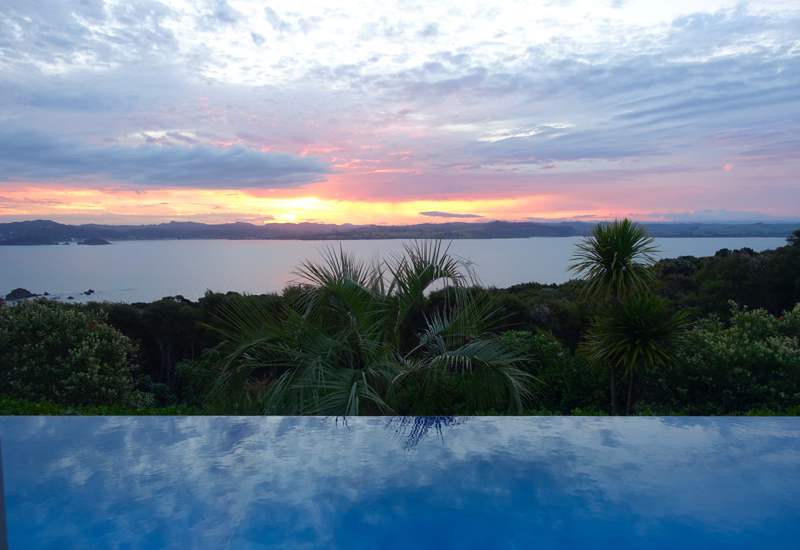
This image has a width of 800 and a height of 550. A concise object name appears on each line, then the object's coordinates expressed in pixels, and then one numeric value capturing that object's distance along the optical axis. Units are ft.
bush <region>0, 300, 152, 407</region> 20.98
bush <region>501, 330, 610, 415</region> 19.86
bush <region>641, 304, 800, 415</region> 16.57
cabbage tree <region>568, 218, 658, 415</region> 20.38
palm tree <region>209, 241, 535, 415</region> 12.10
